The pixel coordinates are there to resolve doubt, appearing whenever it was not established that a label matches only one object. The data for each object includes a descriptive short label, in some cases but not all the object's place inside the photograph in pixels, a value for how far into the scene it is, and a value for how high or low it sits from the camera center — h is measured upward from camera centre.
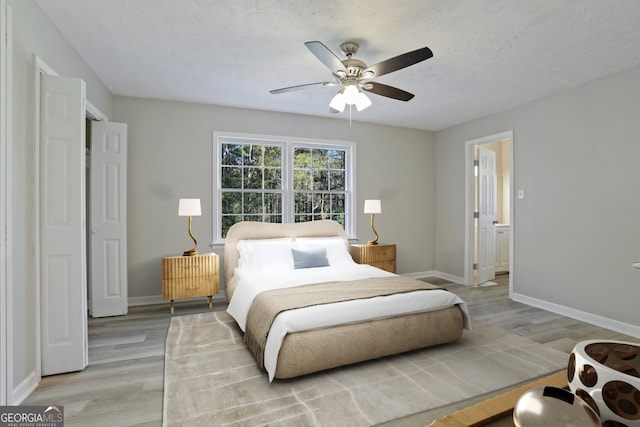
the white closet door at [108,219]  3.61 -0.09
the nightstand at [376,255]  4.70 -0.65
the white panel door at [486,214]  5.18 -0.04
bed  2.27 -0.84
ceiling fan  2.19 +1.09
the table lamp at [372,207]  4.78 +0.07
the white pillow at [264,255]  3.80 -0.53
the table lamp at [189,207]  3.76 +0.05
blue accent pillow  3.79 -0.57
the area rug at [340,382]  1.90 -1.21
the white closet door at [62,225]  2.32 -0.10
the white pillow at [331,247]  4.09 -0.46
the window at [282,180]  4.58 +0.48
